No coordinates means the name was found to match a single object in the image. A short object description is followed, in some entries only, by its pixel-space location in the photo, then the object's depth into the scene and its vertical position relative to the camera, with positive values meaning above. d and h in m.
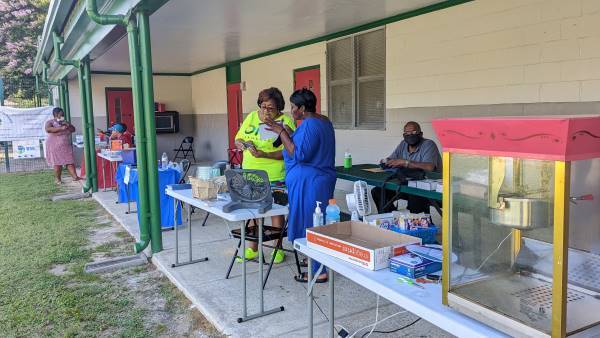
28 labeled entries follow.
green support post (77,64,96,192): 8.22 -0.21
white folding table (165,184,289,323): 3.08 -0.56
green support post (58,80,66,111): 12.09 +1.02
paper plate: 1.94 -0.53
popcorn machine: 1.24 -0.29
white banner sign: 11.73 +0.27
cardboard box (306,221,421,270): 1.94 -0.51
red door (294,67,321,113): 7.95 +0.81
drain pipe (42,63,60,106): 12.23 +1.49
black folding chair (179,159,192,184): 5.68 -0.46
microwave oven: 13.57 +0.25
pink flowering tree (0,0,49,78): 20.64 +4.29
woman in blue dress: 3.31 -0.25
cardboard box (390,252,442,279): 1.84 -0.54
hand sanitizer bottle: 2.78 -0.51
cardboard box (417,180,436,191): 3.76 -0.47
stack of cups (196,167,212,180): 3.76 -0.34
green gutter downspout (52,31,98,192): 8.02 +0.28
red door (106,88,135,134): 13.14 +0.73
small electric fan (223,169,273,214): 3.21 -0.40
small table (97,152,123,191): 8.33 -0.72
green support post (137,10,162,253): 4.49 +0.02
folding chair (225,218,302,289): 3.62 -0.82
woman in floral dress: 9.16 -0.15
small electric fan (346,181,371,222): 2.59 -0.40
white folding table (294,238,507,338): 1.47 -0.60
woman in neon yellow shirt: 3.71 -0.11
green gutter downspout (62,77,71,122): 11.60 +0.77
